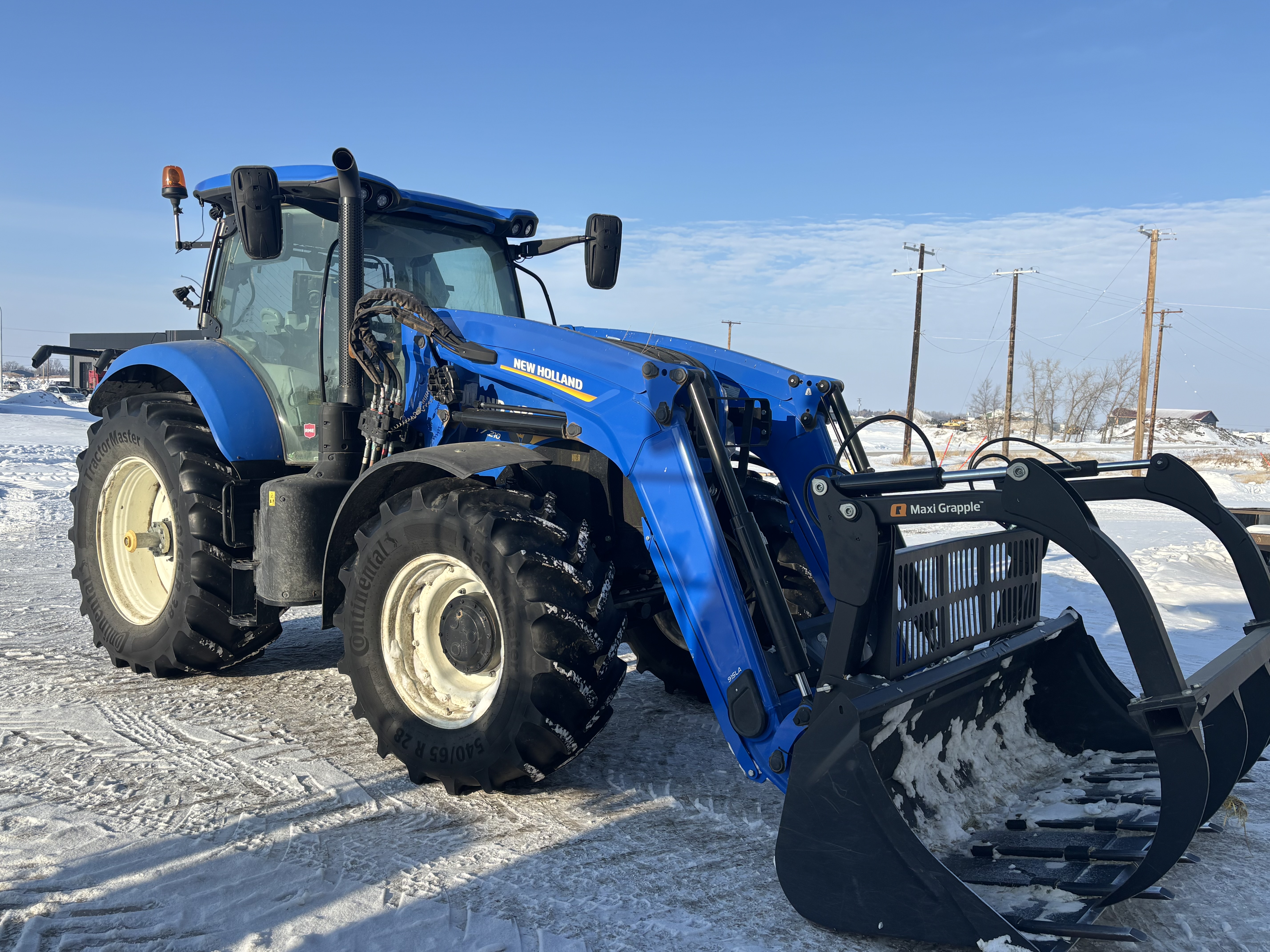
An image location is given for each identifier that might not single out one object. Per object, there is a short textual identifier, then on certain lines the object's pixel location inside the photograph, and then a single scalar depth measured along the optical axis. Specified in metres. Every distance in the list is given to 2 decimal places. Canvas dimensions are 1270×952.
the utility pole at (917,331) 30.14
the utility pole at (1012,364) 32.03
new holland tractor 2.81
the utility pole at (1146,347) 28.78
